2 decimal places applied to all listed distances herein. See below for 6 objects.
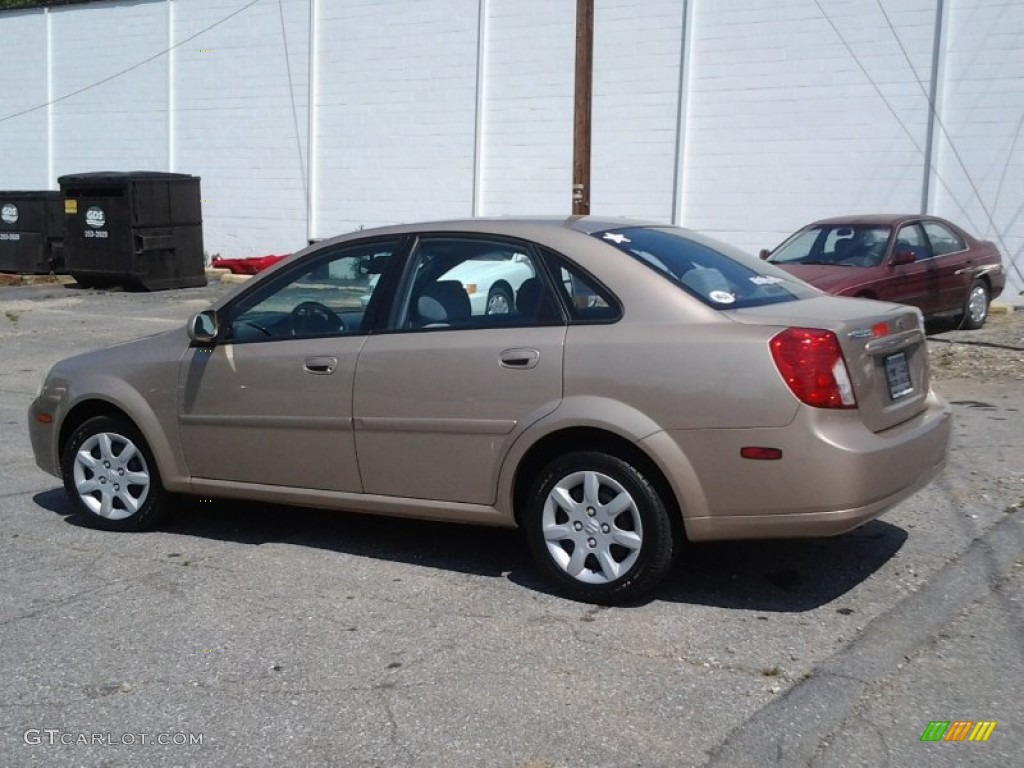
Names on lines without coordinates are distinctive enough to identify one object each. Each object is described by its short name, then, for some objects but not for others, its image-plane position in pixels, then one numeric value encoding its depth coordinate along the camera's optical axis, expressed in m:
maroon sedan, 12.62
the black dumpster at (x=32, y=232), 22.64
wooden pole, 15.11
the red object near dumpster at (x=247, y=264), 23.43
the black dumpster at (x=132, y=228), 20.55
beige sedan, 4.94
